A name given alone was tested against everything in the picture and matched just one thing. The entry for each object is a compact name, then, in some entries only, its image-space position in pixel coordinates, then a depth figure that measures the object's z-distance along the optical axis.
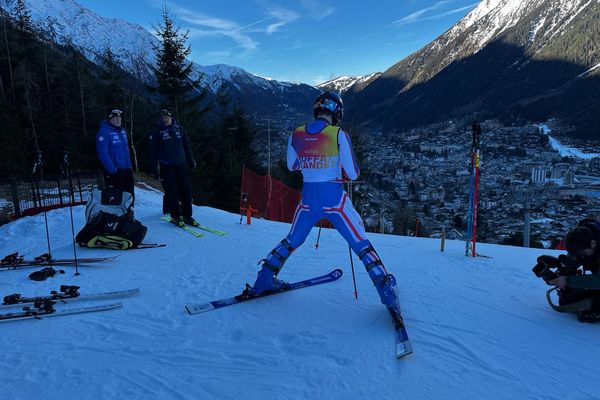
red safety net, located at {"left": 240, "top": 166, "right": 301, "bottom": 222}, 14.17
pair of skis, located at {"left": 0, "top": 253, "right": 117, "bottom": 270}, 5.30
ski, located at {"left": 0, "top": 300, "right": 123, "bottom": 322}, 3.54
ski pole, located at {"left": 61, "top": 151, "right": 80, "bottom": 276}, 5.59
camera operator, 3.18
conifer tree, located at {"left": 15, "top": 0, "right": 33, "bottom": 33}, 31.91
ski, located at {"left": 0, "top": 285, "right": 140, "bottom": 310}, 3.89
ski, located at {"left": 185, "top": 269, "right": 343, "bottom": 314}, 3.77
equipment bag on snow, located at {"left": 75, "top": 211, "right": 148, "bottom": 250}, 6.17
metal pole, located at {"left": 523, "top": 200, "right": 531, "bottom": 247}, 8.70
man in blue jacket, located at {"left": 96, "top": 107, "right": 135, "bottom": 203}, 6.52
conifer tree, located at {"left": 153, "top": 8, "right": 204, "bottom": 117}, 22.61
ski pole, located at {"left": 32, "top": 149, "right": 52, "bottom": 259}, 5.68
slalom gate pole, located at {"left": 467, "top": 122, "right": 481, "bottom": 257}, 5.60
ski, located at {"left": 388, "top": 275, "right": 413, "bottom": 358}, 2.81
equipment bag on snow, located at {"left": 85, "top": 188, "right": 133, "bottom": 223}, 6.21
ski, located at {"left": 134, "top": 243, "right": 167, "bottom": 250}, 6.32
